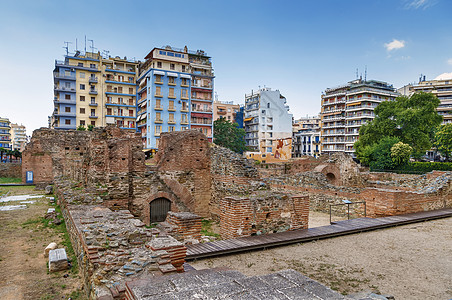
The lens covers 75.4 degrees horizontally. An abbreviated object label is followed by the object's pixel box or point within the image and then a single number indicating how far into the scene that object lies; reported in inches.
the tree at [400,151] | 1123.7
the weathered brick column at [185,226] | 273.0
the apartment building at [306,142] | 2554.1
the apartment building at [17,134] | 4679.9
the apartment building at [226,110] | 2461.4
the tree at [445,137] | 1194.0
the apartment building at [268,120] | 2299.5
